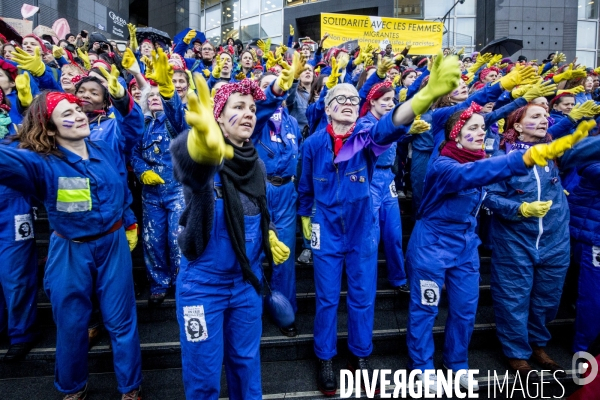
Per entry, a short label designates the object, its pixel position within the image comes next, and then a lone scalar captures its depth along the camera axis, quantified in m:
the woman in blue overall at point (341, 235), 2.73
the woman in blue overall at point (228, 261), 1.93
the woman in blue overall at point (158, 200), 3.43
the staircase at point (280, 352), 2.87
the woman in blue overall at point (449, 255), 2.73
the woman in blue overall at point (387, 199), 3.48
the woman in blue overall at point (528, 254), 3.03
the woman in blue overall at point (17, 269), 2.82
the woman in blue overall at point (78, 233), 2.24
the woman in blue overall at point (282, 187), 3.27
